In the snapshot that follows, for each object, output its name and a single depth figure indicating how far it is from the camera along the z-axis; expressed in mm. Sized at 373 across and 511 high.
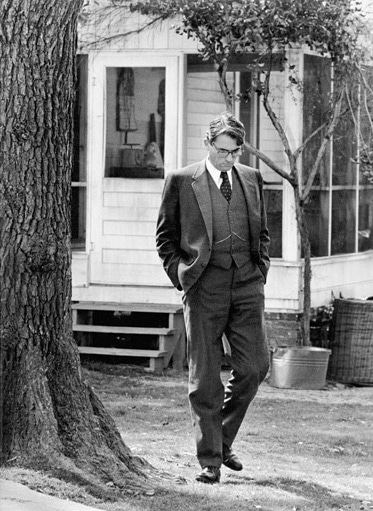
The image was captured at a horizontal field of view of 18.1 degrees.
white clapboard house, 12477
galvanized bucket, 11750
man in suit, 6574
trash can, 12500
